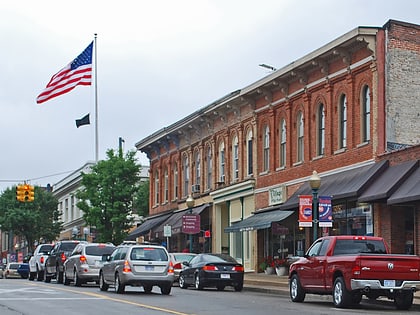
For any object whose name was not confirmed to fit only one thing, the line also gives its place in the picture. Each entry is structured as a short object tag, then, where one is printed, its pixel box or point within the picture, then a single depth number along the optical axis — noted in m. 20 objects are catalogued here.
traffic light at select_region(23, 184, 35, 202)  44.34
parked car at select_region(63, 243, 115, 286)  31.72
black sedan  30.55
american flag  45.09
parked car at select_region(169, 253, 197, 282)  36.03
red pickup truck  20.20
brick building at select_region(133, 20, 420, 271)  31.23
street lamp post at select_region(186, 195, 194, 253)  41.62
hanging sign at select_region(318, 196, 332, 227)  27.12
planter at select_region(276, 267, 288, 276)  38.31
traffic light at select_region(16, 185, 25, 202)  43.97
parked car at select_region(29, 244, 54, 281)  41.22
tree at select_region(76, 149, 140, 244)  56.91
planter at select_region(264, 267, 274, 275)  39.81
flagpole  51.25
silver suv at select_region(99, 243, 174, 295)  26.16
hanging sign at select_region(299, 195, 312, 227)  28.11
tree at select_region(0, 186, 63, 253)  80.38
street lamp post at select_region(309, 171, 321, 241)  27.64
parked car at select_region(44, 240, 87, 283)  36.31
